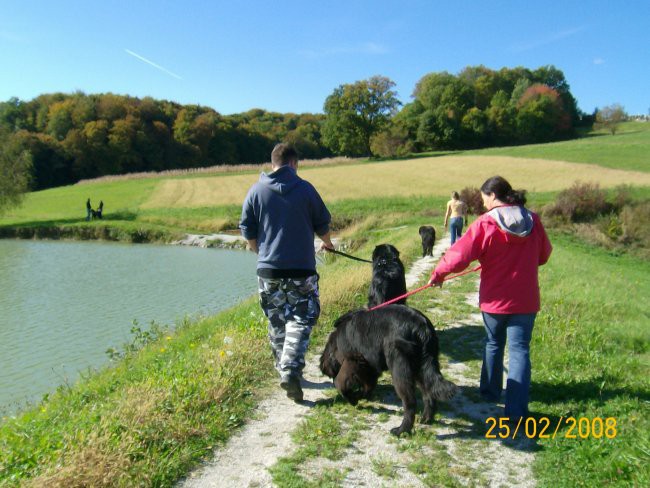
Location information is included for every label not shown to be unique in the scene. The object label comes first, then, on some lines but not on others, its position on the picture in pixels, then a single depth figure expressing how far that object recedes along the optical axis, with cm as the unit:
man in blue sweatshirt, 408
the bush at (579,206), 2294
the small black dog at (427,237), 1169
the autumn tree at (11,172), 3278
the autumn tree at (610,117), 7788
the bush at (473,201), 2362
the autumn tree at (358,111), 6831
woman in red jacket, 362
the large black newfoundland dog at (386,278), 562
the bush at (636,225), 2122
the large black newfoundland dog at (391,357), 354
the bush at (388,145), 6836
